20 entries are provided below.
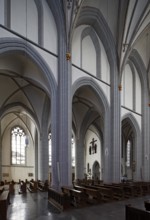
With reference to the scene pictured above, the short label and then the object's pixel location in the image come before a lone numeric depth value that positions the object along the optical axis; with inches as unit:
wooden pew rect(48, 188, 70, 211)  430.9
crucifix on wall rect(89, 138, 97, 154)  1502.2
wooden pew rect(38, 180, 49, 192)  779.4
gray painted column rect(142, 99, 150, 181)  1001.7
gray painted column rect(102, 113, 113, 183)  788.5
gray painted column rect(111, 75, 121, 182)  790.5
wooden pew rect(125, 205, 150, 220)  255.5
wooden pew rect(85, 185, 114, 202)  540.0
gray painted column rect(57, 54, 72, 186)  581.4
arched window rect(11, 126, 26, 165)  1366.9
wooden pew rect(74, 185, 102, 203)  492.0
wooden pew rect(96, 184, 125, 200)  585.9
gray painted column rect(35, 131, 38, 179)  1224.8
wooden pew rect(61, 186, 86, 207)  455.4
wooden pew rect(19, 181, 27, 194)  741.9
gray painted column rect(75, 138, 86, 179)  1148.5
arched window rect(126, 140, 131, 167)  1520.7
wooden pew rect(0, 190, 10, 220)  354.0
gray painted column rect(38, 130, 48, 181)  940.6
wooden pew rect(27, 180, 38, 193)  763.1
